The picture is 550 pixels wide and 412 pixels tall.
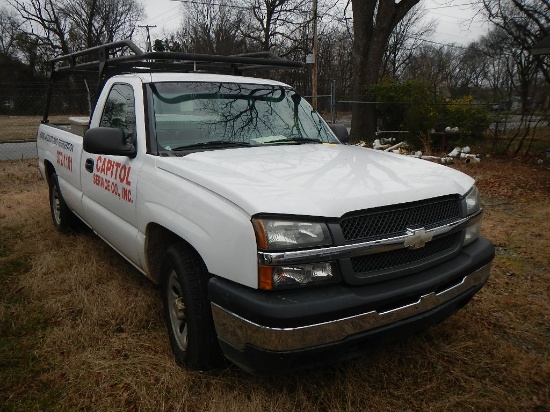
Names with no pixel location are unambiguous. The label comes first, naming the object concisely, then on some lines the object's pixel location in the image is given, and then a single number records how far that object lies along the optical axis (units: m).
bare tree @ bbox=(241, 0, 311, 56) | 31.14
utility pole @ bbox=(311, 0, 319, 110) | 21.59
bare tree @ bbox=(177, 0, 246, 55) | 35.78
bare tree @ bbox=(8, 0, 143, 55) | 43.00
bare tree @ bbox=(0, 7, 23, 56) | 42.31
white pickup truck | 2.01
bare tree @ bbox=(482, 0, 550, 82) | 18.99
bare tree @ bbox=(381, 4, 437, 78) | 42.06
